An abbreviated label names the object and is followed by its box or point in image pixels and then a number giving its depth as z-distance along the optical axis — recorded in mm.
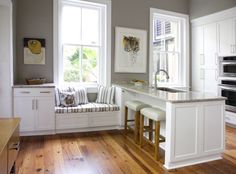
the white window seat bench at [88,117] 4098
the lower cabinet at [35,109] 3840
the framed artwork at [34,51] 4297
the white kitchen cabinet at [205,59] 5230
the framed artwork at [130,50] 5070
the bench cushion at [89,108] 4062
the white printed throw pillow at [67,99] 4219
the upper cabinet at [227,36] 4711
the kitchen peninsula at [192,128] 2648
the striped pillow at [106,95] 4628
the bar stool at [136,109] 3625
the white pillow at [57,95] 4246
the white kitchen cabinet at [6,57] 3572
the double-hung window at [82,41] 4664
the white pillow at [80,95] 4414
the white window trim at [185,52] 5977
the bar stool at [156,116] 2928
